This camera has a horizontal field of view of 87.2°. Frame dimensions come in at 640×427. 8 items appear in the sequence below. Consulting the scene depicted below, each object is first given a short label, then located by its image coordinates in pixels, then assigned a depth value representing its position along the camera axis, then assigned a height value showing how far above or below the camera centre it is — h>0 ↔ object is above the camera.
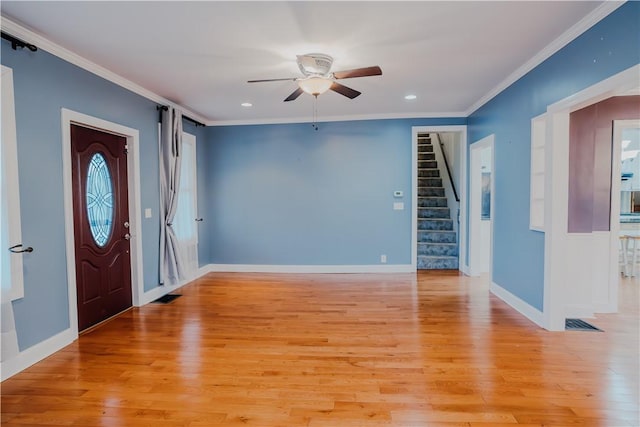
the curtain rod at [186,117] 4.64 +1.35
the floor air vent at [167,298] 4.50 -1.31
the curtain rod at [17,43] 2.58 +1.29
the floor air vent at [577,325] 3.41 -1.31
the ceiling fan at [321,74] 2.97 +1.15
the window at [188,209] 5.41 -0.10
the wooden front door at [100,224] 3.43 -0.23
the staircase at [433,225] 6.21 -0.47
